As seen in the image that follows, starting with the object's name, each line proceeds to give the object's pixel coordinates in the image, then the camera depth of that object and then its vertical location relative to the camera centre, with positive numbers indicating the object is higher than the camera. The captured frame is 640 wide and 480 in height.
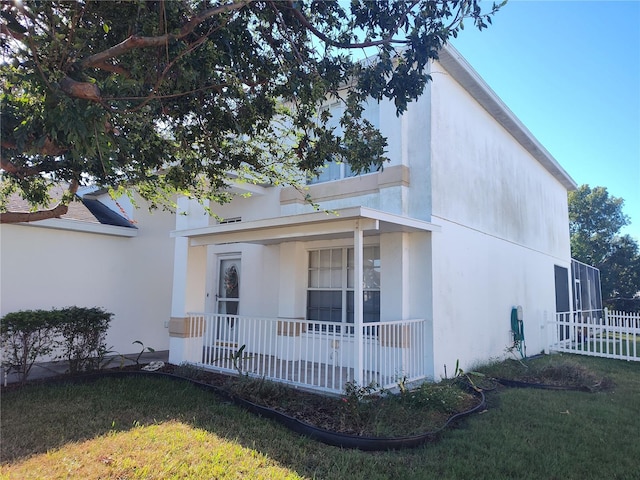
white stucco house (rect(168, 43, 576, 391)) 7.50 +0.84
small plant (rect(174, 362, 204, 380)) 7.94 -1.57
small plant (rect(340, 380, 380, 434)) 5.36 -1.48
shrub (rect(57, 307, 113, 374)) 7.79 -0.88
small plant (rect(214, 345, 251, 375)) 7.37 -1.21
